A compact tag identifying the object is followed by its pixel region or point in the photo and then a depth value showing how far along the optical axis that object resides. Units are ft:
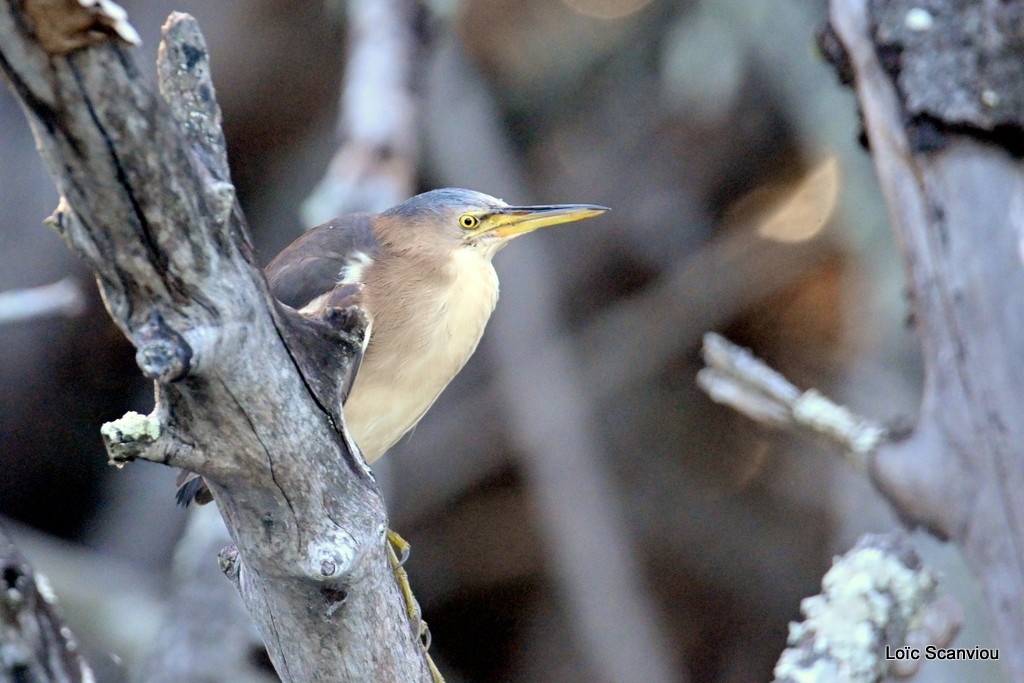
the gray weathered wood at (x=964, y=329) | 20.58
